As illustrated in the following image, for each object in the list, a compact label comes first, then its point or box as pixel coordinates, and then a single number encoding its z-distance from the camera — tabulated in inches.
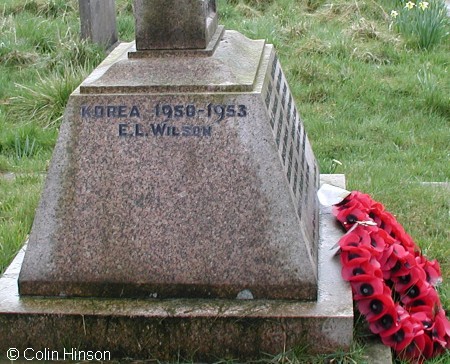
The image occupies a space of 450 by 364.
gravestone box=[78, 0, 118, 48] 282.0
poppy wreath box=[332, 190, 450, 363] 124.8
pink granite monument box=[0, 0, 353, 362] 123.0
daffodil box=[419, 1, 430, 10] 292.4
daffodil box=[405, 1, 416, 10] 300.3
